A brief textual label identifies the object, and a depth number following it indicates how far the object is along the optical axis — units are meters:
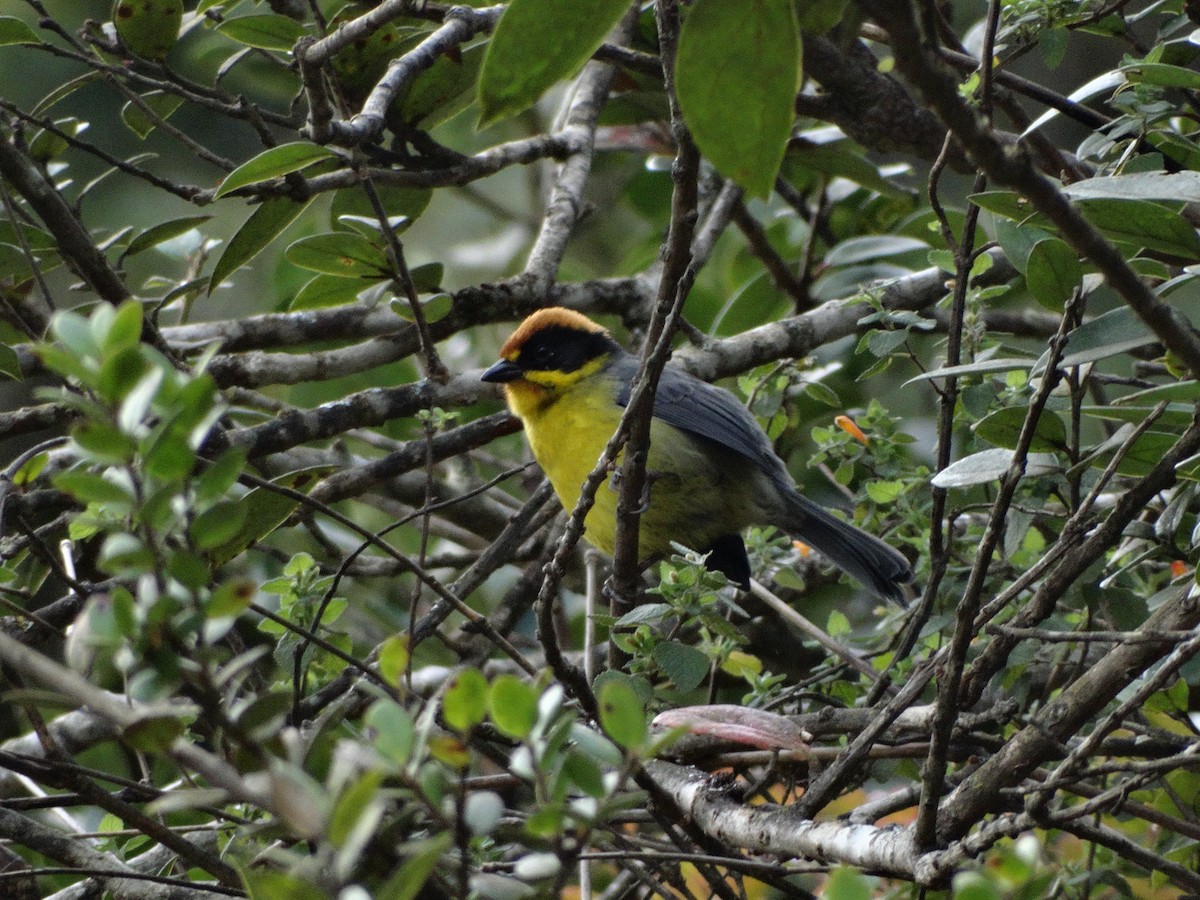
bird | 8.30
